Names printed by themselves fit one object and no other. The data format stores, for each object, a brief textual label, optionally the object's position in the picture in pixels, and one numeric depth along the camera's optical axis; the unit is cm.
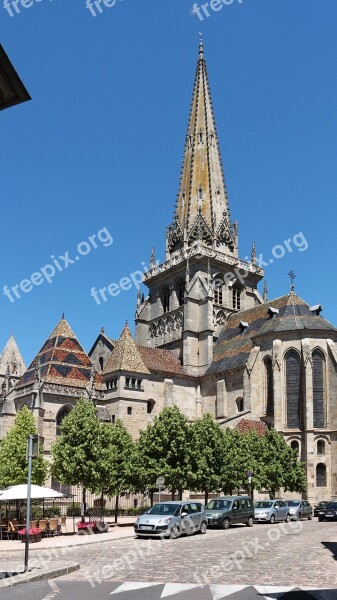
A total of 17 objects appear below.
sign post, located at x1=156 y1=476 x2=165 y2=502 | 2953
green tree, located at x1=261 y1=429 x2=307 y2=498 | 4347
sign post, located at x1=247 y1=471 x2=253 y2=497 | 3708
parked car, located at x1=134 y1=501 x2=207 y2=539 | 2313
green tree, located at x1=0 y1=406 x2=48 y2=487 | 3672
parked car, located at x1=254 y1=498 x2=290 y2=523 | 3153
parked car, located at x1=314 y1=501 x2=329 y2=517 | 3585
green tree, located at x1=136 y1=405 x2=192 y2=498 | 3300
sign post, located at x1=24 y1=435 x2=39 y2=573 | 1440
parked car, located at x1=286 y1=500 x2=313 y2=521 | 3394
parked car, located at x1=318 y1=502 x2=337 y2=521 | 3494
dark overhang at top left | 728
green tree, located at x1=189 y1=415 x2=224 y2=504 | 3459
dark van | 2758
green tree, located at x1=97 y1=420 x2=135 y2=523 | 3049
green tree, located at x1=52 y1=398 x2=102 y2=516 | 2988
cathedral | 4972
